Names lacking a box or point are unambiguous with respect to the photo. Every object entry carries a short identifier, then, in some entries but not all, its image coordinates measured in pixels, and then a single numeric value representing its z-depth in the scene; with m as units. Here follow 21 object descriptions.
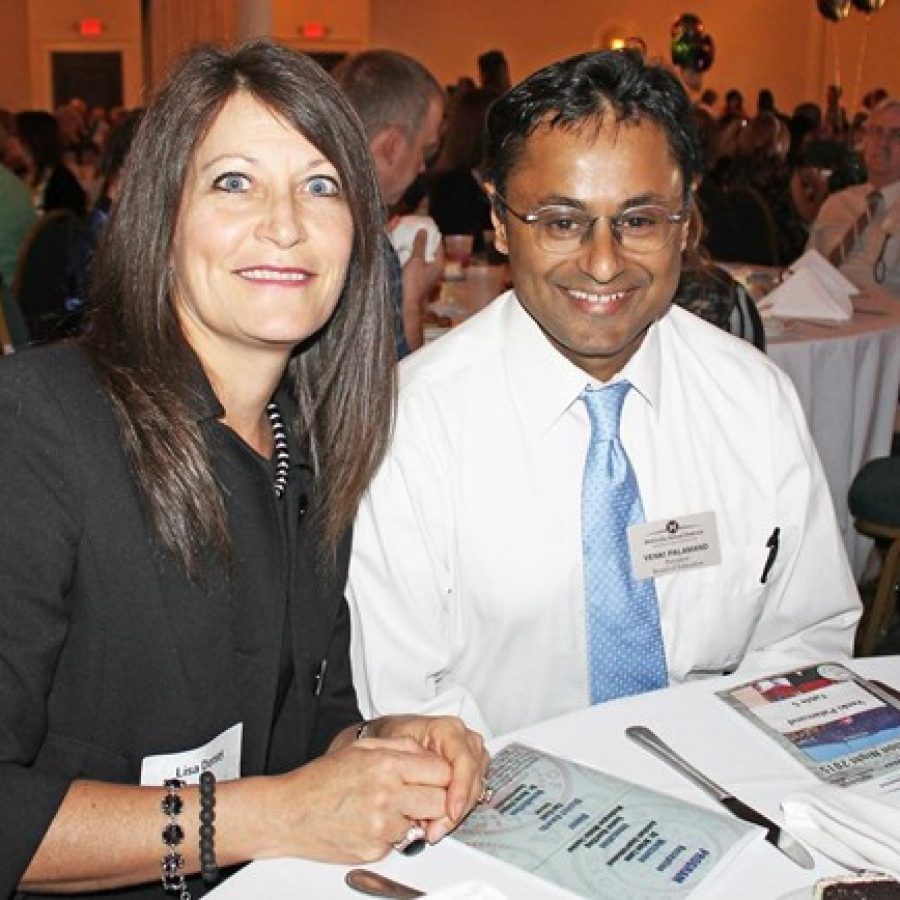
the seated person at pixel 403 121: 4.04
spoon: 1.16
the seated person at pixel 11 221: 5.78
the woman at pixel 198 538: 1.28
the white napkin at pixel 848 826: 1.21
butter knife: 1.23
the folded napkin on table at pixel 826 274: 4.70
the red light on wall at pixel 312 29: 18.14
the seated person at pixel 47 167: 8.17
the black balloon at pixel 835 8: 11.94
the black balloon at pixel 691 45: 16.38
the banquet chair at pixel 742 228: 7.25
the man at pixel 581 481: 1.83
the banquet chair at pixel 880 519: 3.74
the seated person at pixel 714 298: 3.04
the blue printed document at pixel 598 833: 1.18
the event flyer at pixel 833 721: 1.41
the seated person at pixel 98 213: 4.09
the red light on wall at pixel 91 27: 17.59
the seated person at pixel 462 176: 6.39
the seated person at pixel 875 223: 5.80
